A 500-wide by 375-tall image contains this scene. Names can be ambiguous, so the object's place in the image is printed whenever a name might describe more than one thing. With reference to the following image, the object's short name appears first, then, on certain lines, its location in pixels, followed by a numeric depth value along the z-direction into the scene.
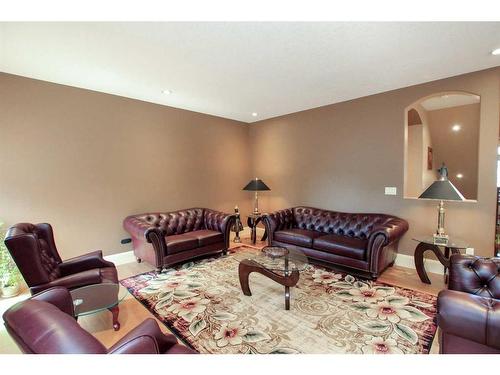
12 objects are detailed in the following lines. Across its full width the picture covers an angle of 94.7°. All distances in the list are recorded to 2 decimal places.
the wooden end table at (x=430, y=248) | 2.85
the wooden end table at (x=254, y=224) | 5.06
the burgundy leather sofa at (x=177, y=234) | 3.46
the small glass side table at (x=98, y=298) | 1.77
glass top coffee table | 2.54
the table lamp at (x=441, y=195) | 2.77
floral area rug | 1.94
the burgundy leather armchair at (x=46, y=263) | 2.02
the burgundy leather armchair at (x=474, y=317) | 1.23
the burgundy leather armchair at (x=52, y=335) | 0.83
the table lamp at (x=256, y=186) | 5.11
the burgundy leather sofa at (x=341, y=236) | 3.15
